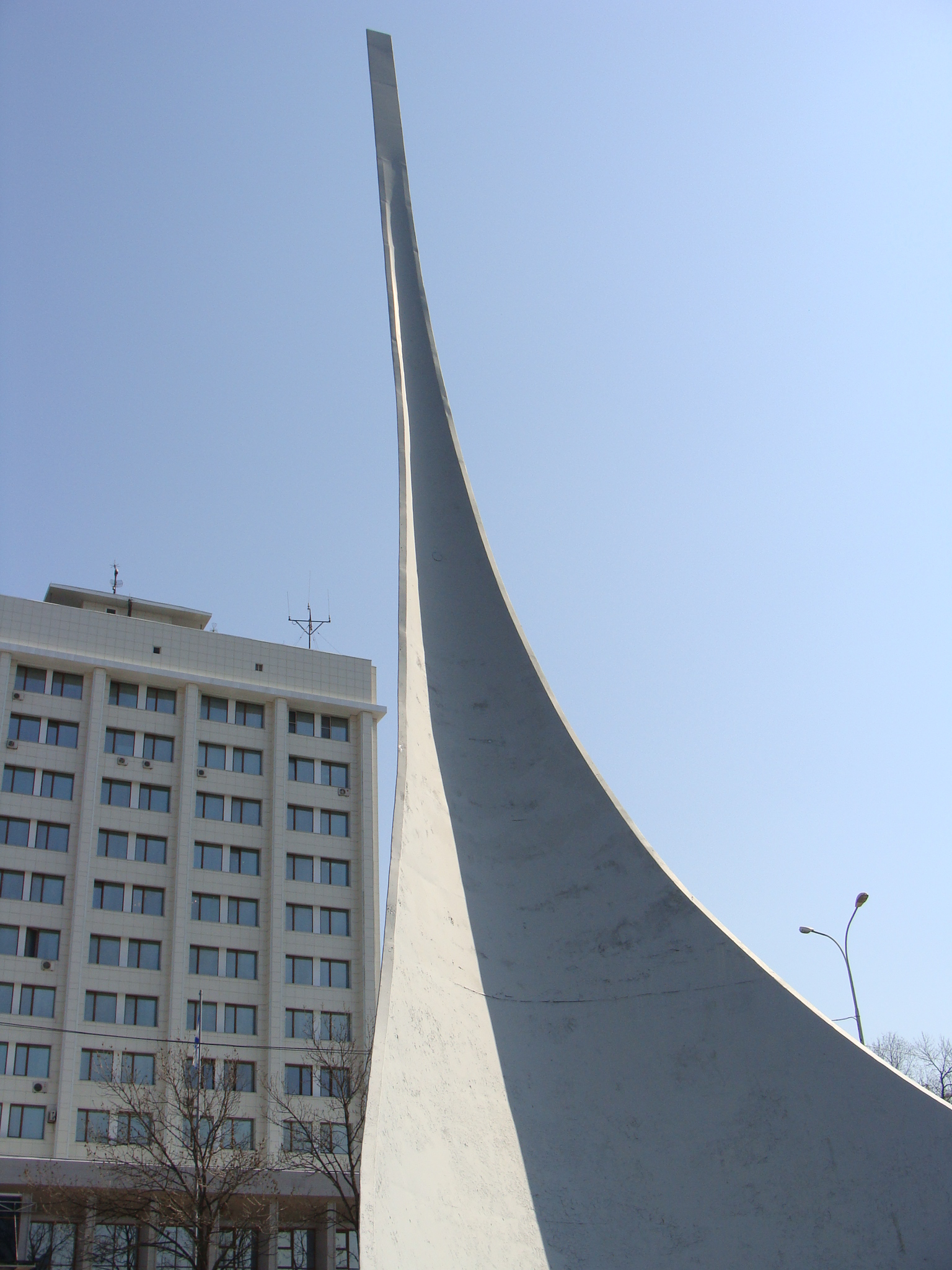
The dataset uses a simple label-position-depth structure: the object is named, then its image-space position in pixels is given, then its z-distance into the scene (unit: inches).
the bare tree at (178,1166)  1048.8
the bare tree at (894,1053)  1825.8
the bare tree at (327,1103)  1206.3
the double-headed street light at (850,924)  826.2
